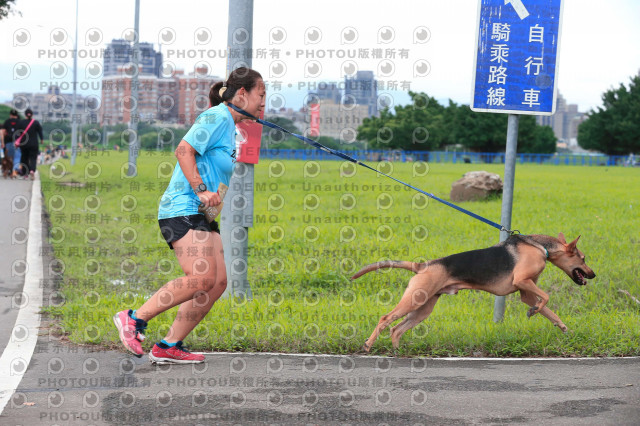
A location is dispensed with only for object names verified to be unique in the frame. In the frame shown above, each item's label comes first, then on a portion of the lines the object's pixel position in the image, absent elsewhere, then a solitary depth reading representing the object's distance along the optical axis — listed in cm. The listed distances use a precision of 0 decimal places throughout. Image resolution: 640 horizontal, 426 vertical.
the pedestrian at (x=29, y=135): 2075
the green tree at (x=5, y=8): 1659
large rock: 1769
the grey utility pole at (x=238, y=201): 728
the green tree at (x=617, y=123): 8269
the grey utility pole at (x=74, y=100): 3553
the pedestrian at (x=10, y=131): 2122
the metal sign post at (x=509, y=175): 646
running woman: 482
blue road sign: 636
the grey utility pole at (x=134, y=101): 2120
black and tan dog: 548
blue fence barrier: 7872
